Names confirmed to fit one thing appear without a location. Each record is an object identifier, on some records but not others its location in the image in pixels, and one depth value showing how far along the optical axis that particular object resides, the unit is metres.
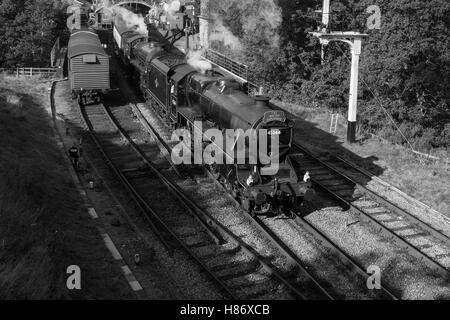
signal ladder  22.28
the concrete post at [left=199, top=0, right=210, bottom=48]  37.80
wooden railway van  24.88
